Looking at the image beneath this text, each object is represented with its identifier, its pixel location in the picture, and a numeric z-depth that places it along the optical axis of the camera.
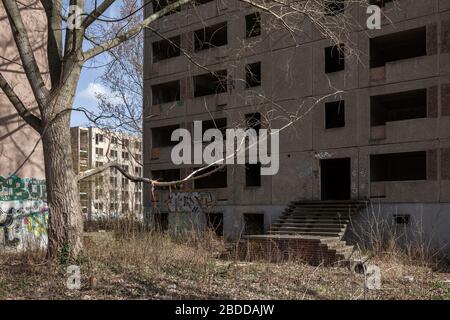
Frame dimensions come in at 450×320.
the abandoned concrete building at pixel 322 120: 22.00
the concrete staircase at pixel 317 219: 21.28
